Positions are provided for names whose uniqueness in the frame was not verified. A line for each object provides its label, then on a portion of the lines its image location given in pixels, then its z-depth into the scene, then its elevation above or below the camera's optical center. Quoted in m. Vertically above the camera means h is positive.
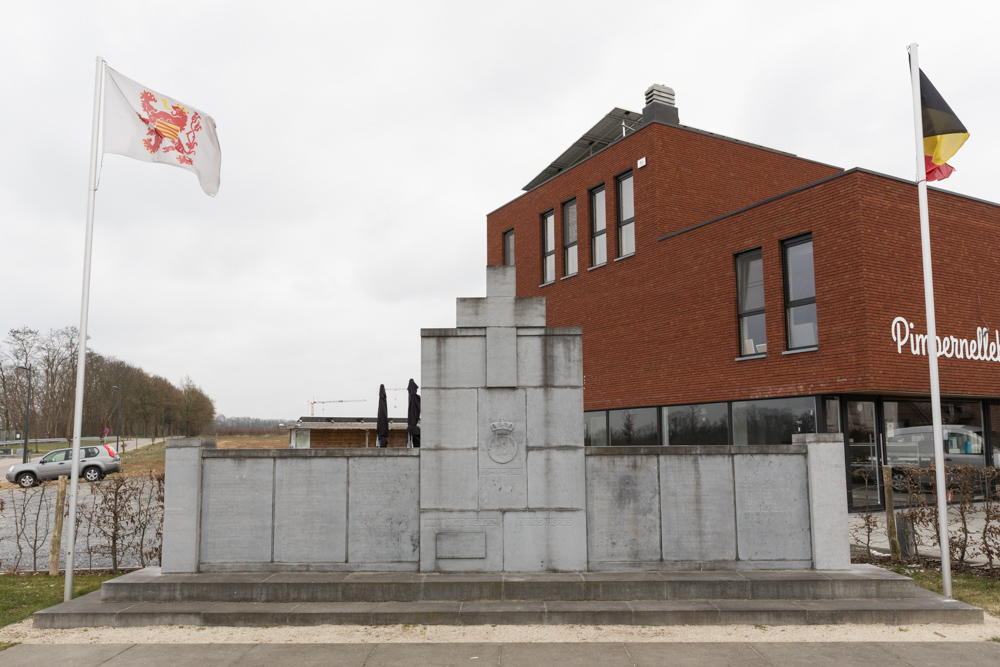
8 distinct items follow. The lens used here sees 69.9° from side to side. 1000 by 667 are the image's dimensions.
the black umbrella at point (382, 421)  10.92 -0.11
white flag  9.11 +3.76
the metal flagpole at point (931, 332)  8.10 +0.92
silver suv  29.97 -2.20
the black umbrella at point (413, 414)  10.18 -0.01
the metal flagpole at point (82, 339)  8.12 +0.91
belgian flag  8.87 +3.43
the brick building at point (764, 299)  15.89 +2.87
